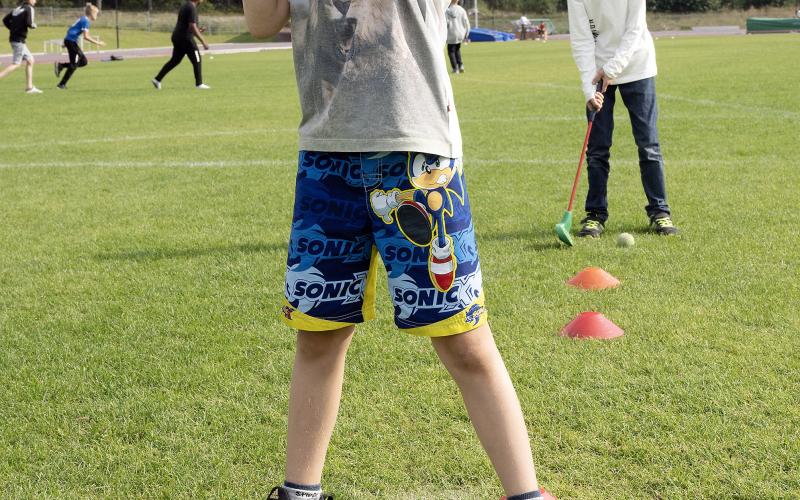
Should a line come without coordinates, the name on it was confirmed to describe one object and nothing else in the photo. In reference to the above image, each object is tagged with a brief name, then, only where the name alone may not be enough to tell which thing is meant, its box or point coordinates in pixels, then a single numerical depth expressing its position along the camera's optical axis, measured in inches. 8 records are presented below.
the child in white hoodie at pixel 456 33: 866.4
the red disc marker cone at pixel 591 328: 154.0
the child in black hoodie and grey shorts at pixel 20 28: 721.6
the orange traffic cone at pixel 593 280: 183.8
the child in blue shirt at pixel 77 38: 796.0
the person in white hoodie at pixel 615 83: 223.1
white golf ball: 218.7
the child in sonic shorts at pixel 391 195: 86.7
